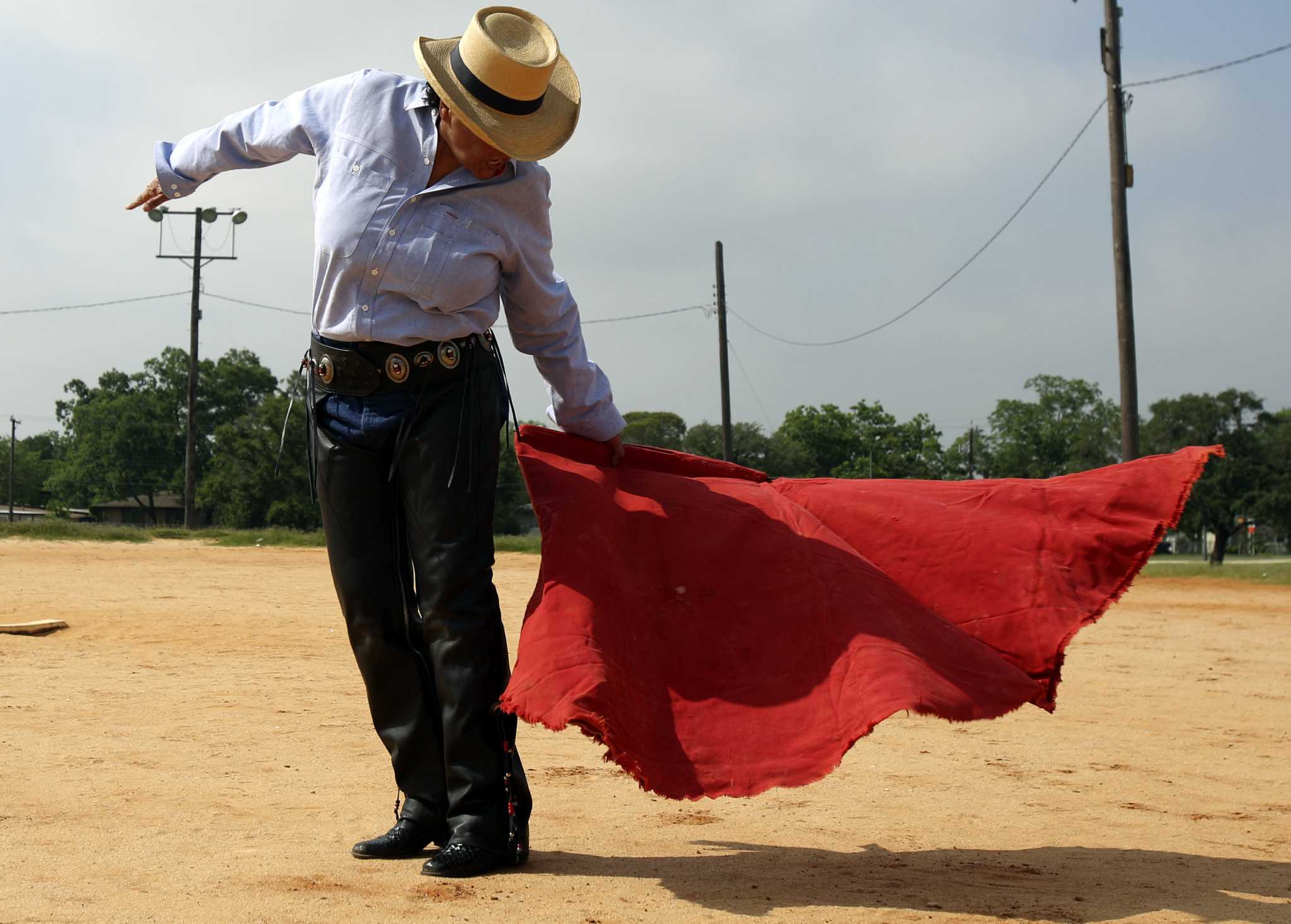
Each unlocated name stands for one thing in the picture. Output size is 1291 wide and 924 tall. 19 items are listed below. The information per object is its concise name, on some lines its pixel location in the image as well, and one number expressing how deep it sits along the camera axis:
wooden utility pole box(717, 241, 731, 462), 31.19
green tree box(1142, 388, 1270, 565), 45.66
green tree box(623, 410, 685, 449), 71.19
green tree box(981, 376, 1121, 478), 87.12
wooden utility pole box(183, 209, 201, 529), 33.28
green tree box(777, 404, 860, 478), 69.19
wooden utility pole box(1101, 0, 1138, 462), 17.47
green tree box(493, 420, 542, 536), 53.88
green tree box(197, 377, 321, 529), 56.41
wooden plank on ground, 8.49
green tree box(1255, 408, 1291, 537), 45.47
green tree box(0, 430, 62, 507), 94.88
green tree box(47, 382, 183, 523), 79.94
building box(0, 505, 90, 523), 78.44
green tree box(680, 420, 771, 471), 55.59
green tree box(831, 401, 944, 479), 68.69
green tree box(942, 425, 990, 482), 81.69
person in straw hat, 3.17
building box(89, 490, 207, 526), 82.81
